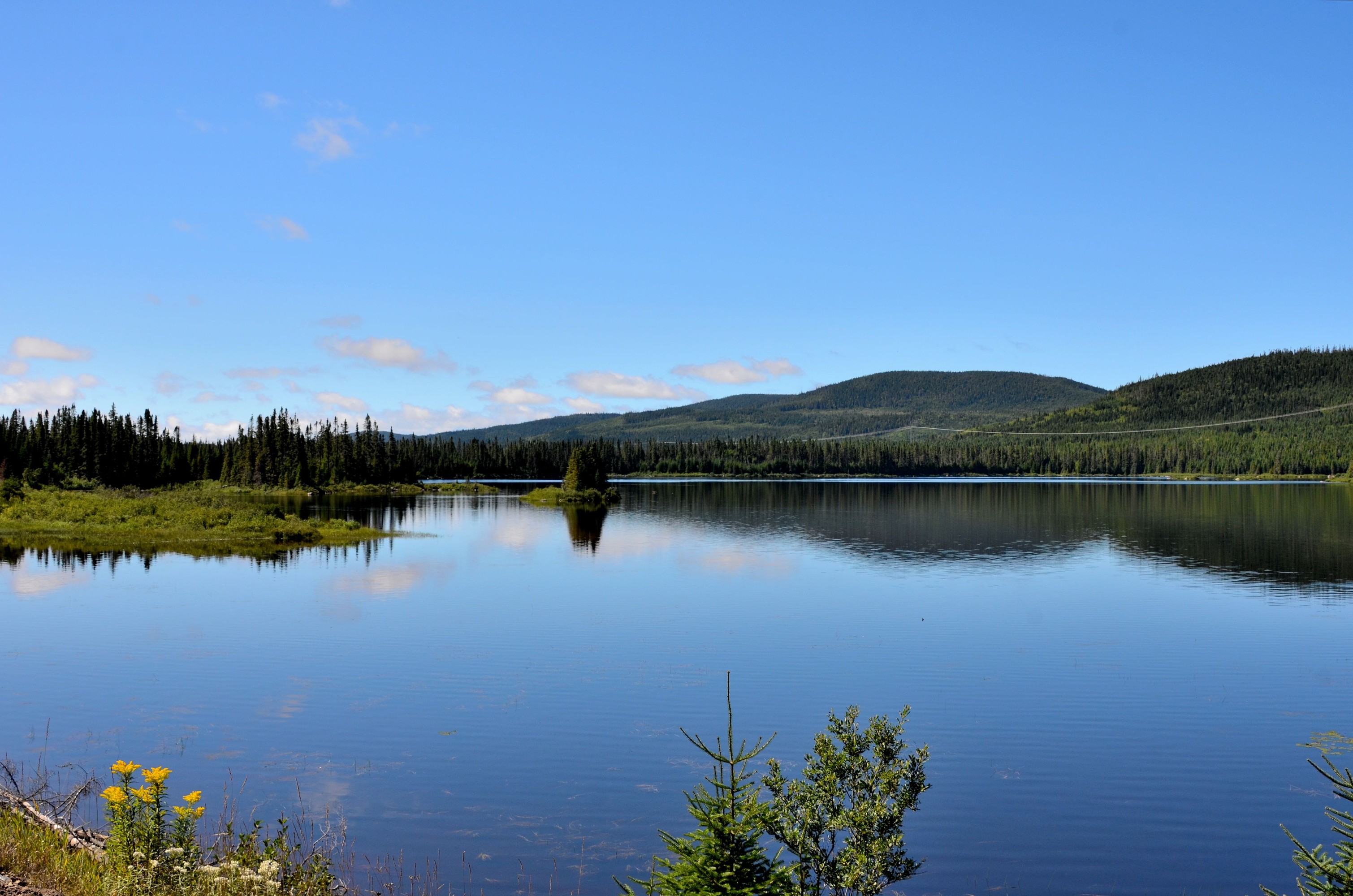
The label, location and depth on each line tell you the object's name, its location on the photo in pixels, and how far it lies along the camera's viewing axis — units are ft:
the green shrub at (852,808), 41.01
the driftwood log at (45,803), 45.11
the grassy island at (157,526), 219.20
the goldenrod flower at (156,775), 38.04
